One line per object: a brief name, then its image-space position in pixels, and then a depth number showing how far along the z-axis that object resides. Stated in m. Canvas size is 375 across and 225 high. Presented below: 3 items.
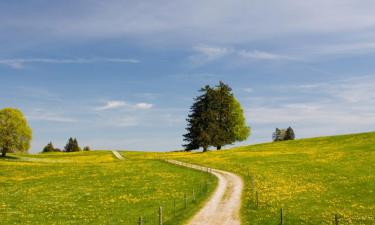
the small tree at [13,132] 120.59
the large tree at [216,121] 118.62
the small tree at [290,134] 194.12
